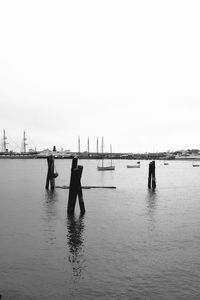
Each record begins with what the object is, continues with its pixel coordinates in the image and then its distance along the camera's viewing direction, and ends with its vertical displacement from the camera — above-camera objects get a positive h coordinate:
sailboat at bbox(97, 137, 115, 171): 103.83 -4.56
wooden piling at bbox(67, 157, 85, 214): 23.83 -2.29
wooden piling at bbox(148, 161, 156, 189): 42.97 -2.46
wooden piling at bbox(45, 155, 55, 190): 41.14 -2.23
